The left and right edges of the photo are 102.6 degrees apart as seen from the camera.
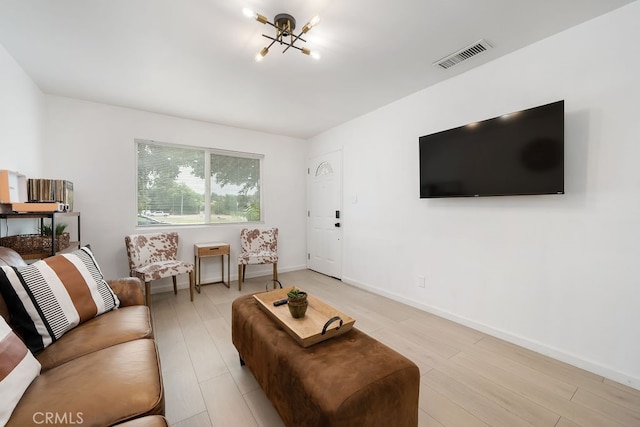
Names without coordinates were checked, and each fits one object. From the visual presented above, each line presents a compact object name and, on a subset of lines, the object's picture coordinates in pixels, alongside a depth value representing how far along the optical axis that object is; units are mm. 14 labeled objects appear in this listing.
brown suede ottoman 1006
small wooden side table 3584
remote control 1769
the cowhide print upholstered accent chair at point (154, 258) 2914
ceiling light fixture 1630
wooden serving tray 1350
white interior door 4105
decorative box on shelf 2012
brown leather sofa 870
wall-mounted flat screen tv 1927
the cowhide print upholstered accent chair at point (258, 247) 3723
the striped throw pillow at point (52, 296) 1259
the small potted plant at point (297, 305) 1539
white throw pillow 844
